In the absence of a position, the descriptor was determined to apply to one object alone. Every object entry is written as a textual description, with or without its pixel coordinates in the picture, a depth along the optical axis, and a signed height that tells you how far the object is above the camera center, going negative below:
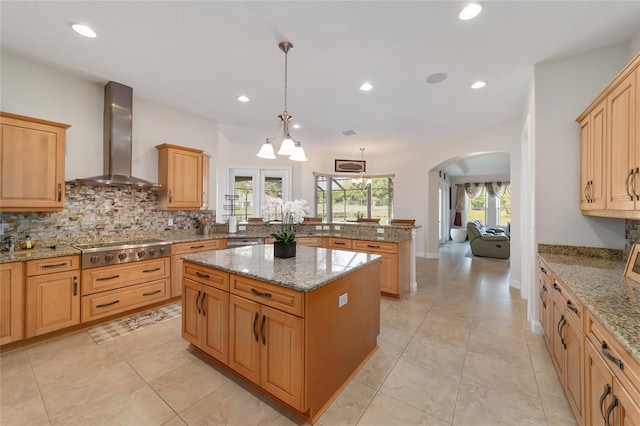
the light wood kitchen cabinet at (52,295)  2.42 -0.84
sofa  6.55 -0.77
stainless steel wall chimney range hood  3.22 +1.01
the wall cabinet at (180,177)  3.74 +0.54
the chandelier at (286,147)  2.38 +0.65
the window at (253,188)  6.49 +0.67
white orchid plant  2.20 +0.01
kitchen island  1.57 -0.77
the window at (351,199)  7.58 +0.48
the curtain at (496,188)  9.94 +1.08
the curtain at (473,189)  10.32 +1.09
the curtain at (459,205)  10.71 +0.42
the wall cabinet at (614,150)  1.62 +0.50
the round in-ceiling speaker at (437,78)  2.93 +1.64
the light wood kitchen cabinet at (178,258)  3.48 -0.63
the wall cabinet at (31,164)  2.47 +0.49
